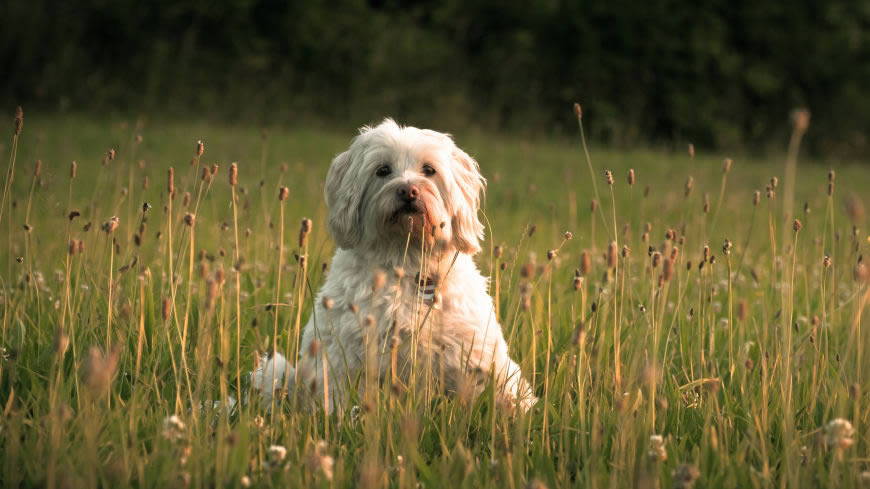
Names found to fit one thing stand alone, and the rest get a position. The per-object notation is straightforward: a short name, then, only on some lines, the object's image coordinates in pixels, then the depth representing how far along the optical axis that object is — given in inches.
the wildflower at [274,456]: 209.5
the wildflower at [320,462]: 201.5
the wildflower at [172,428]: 213.6
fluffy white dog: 296.0
